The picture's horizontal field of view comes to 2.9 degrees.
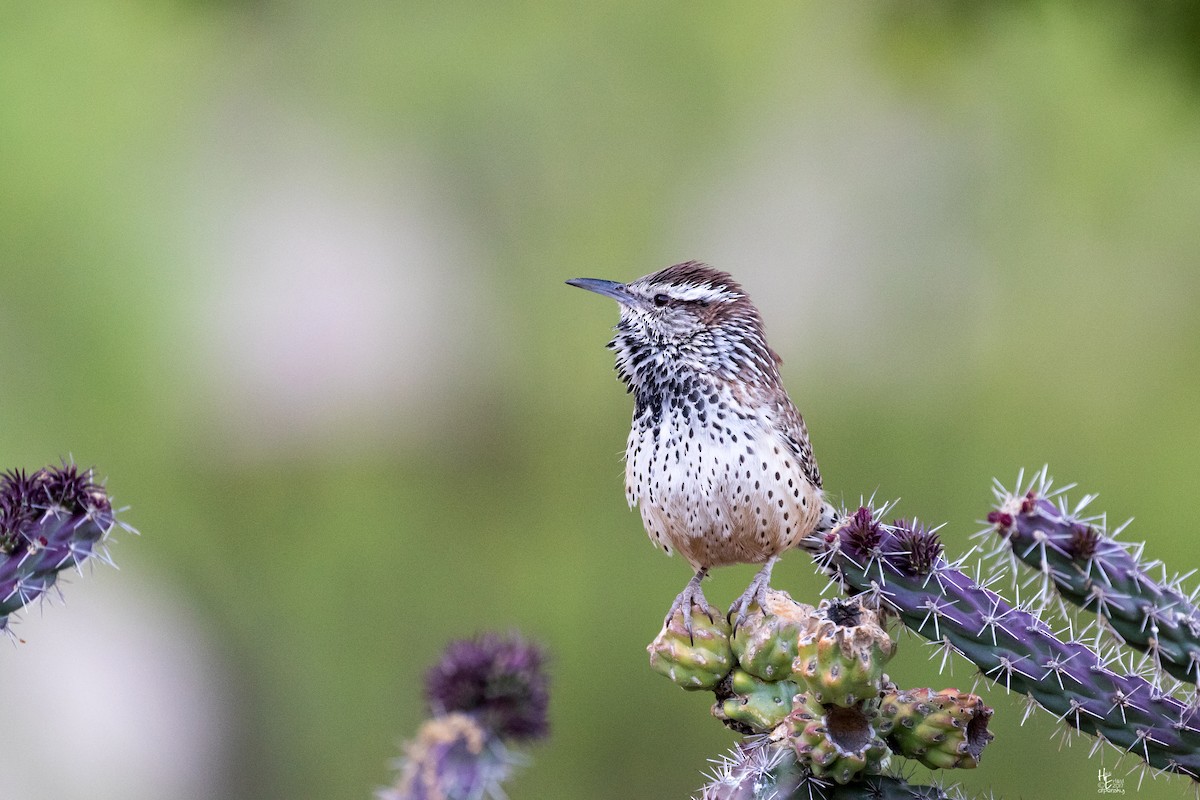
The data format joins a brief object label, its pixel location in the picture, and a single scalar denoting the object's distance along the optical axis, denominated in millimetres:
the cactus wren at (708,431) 6321
